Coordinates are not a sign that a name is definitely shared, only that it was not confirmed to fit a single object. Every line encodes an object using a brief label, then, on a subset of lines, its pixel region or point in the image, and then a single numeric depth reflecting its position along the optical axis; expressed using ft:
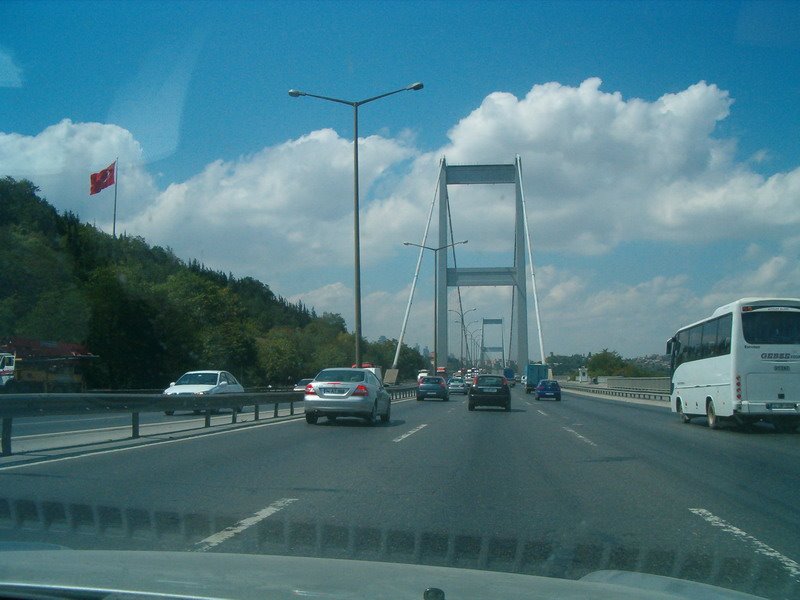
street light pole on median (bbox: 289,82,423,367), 103.09
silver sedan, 68.23
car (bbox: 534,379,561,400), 163.43
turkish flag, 168.86
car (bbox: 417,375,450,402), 150.41
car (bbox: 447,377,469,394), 208.44
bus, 66.33
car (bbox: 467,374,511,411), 107.04
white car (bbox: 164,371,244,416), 84.69
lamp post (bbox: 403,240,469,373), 230.48
